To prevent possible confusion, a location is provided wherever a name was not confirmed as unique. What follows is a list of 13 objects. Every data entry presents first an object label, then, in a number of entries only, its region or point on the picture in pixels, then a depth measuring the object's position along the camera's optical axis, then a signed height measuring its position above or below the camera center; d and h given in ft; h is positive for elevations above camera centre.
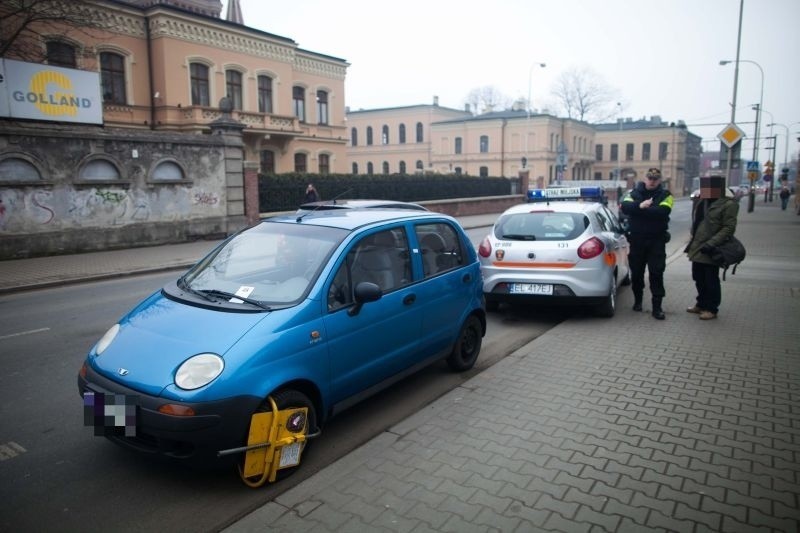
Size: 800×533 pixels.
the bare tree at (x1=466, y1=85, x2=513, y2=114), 311.27 +50.88
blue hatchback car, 10.95 -3.36
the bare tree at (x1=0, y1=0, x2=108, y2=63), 57.67 +18.97
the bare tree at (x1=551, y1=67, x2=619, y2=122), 282.77 +44.19
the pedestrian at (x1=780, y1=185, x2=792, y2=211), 124.57 -1.10
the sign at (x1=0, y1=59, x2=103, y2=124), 47.11 +8.69
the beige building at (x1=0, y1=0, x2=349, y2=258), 48.67 +7.41
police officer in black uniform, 24.95 -1.52
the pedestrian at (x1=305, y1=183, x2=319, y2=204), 71.61 -0.43
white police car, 24.49 -3.04
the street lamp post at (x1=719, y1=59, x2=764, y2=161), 150.18 +18.00
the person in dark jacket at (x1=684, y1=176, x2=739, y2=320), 24.12 -1.85
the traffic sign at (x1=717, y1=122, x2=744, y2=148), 47.75 +4.92
